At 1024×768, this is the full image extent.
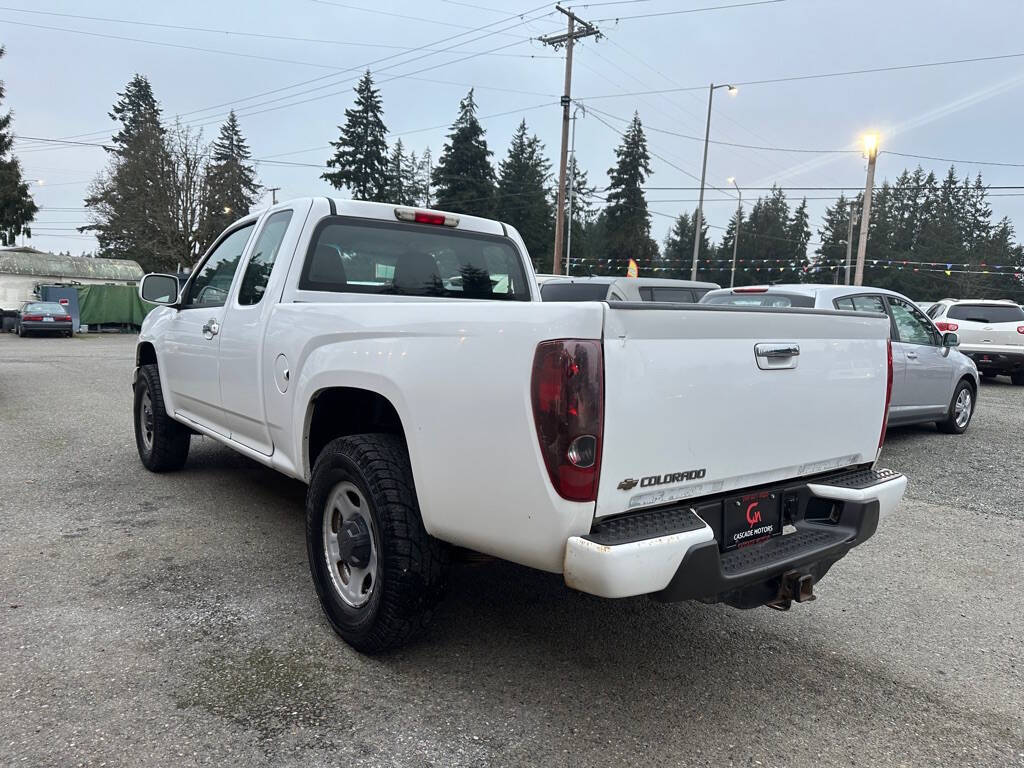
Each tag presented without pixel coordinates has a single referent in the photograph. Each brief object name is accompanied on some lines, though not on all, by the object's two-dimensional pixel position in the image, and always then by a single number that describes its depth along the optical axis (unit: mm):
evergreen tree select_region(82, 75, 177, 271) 38719
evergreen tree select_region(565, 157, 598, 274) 65975
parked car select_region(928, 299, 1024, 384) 14211
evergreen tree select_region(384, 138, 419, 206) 59156
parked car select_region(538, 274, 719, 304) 11211
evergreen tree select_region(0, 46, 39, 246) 40156
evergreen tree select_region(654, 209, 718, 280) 75912
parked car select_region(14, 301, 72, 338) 26469
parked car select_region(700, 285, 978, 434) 7777
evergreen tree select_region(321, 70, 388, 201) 56844
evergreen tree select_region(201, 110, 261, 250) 39500
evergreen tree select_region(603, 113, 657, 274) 64125
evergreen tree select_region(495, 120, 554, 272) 62531
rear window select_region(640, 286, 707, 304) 11539
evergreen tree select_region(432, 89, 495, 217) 56938
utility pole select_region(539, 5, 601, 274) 23688
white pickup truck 2223
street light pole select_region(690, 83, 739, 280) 33019
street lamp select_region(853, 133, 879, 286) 21936
